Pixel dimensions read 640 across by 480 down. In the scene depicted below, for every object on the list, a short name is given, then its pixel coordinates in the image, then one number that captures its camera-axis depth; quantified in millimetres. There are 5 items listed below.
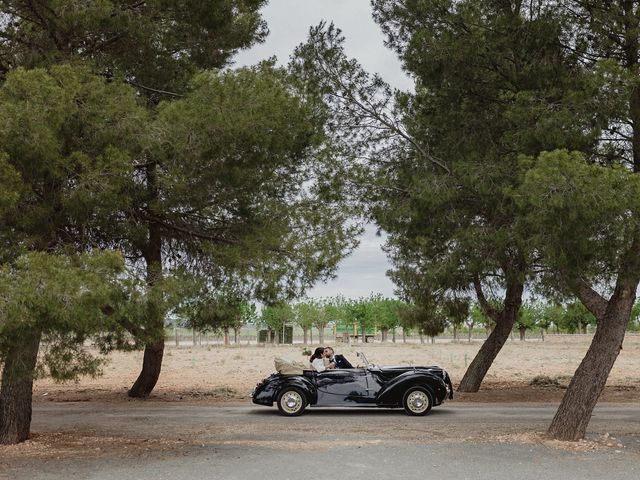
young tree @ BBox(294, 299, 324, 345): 81062
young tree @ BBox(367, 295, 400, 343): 80488
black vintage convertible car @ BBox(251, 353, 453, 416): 13398
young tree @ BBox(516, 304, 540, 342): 75694
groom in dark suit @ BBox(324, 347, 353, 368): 13820
